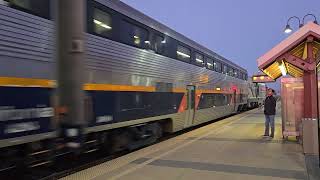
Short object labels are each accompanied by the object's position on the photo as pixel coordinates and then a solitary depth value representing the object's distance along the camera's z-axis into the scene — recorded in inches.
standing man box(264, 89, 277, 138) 546.3
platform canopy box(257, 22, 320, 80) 429.7
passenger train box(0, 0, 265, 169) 258.1
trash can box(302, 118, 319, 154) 405.1
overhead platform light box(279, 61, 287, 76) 528.2
